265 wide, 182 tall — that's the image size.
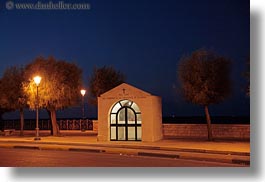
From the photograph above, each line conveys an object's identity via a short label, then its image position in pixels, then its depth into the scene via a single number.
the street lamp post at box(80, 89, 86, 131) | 30.73
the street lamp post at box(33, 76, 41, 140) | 25.42
